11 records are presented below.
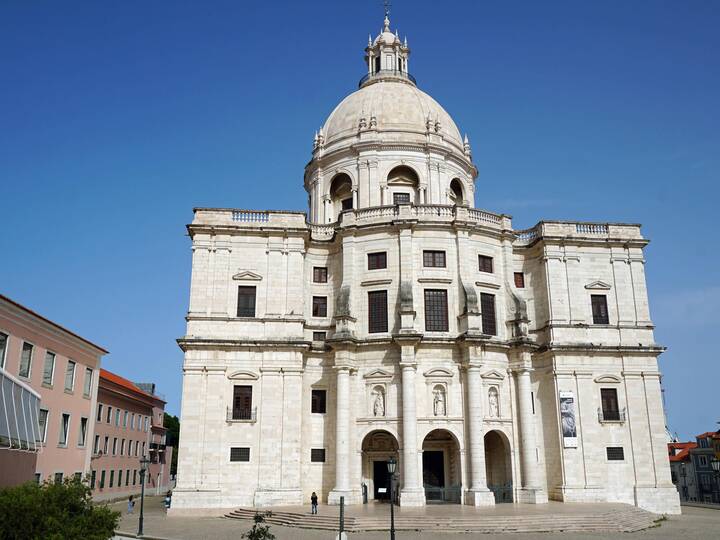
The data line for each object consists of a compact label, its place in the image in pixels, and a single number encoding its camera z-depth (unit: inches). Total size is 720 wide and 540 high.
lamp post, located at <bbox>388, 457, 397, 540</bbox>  975.6
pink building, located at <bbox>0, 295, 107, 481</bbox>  1221.7
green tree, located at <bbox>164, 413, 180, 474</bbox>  3784.5
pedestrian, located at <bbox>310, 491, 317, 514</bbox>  1234.1
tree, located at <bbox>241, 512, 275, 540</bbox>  576.4
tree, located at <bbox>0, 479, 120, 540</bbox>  533.0
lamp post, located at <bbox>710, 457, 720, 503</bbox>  1577.3
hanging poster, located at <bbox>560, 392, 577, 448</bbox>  1499.8
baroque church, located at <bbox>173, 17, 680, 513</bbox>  1423.5
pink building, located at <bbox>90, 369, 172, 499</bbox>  1892.2
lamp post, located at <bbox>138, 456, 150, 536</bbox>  1075.8
